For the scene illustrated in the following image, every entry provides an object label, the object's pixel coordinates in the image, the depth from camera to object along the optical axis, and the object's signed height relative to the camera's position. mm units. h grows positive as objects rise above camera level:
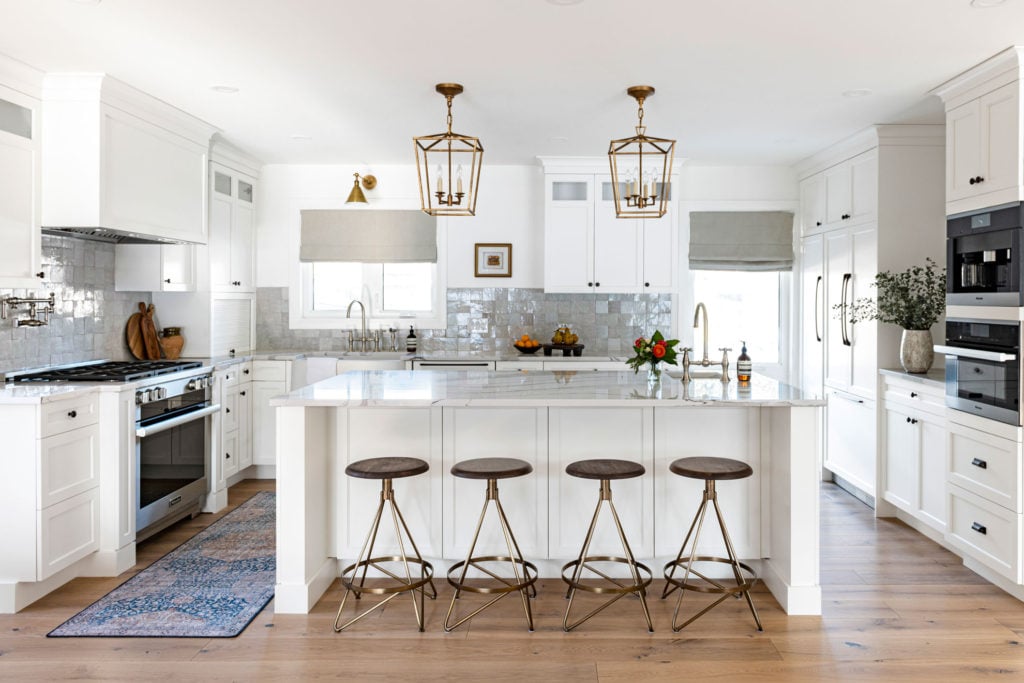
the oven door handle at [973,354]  3617 -101
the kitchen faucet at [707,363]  3817 -148
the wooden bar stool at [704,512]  3199 -788
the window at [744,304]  6809 +260
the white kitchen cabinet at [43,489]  3371 -698
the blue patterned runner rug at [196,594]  3236 -1215
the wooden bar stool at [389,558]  3240 -987
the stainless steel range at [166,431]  4113 -564
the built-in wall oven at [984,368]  3576 -164
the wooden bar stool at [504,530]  3219 -868
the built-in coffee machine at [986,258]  3600 +375
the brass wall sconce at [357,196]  5562 +984
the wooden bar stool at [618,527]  3238 -859
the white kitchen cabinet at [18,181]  3793 +765
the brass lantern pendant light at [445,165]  5672 +1365
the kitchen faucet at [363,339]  6625 -50
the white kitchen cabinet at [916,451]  4285 -690
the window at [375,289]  6742 +385
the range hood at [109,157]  4094 +979
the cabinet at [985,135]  3625 +989
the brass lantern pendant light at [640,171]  4055 +1228
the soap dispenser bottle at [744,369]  3824 -175
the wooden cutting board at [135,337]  5223 -28
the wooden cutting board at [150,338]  5320 -35
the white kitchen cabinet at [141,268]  5102 +427
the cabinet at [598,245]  6277 +717
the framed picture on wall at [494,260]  6621 +622
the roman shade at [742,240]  6566 +792
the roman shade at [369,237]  6609 +820
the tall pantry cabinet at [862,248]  5035 +585
